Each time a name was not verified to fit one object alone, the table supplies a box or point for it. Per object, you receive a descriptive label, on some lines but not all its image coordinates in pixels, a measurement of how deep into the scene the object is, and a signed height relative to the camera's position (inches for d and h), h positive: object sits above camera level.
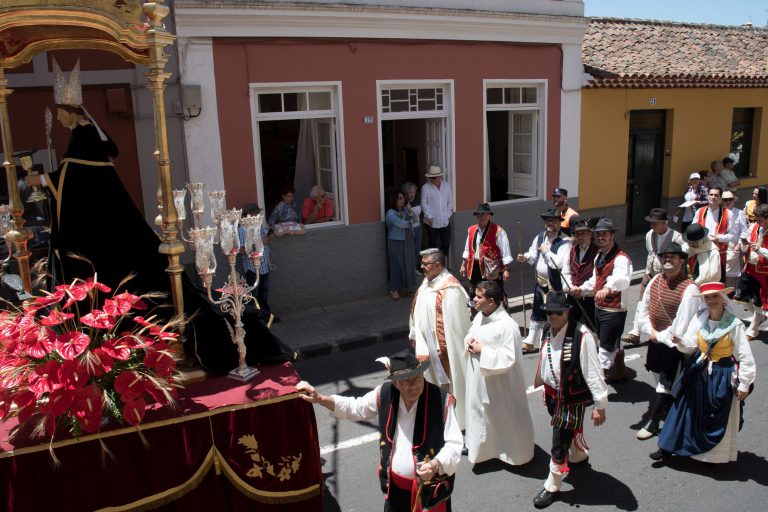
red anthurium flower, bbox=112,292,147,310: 158.2 -34.9
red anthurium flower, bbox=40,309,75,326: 147.5 -36.5
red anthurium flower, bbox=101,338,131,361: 149.2 -44.7
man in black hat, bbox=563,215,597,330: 285.3 -55.9
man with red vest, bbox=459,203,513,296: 336.2 -55.0
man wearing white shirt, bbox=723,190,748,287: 378.6 -67.2
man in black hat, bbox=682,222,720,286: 285.1 -53.3
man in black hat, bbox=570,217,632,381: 271.1 -63.2
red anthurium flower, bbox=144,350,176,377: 155.8 -49.8
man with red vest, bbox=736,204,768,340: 337.4 -70.2
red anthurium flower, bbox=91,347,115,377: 147.1 -46.6
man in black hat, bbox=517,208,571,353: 300.7 -57.7
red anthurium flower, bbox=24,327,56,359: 143.8 -41.4
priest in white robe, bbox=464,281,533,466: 206.5 -82.2
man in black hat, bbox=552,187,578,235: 349.1 -37.9
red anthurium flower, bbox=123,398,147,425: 149.2 -58.8
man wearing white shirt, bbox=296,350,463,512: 151.1 -69.1
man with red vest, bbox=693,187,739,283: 378.3 -52.0
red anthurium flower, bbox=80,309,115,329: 147.9 -37.4
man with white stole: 230.4 -64.6
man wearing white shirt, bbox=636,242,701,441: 232.8 -67.7
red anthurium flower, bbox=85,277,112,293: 158.1 -31.7
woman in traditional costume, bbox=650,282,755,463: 208.1 -82.0
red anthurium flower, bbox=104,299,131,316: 153.6 -36.1
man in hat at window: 425.7 -39.3
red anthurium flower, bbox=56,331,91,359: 144.0 -41.8
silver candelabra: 177.0 -29.0
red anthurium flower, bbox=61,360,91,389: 144.2 -48.4
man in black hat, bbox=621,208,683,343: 317.4 -51.5
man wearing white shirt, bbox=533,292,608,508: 194.9 -73.0
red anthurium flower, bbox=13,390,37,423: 143.5 -54.0
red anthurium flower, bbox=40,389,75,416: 142.6 -53.7
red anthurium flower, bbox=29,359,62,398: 141.7 -48.4
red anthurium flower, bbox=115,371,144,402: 149.8 -53.2
